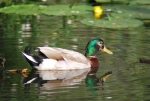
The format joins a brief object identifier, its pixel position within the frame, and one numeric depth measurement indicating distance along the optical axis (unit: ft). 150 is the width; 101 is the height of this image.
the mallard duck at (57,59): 38.14
